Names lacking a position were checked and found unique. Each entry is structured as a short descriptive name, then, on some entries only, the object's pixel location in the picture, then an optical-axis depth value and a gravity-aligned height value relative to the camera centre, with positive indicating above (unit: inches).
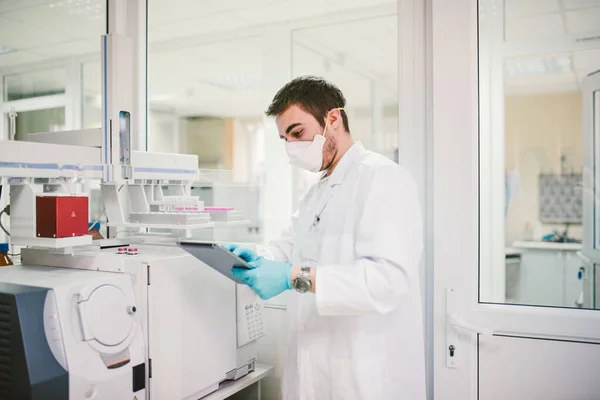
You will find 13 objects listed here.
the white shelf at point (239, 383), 59.2 -25.1
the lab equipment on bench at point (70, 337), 41.2 -13.0
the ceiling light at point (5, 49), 104.6 +35.0
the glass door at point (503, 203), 58.8 -0.4
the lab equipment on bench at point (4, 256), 60.8 -7.3
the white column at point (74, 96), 123.2 +28.1
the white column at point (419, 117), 64.4 +11.8
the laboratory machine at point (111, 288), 42.7 -9.1
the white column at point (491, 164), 62.8 +4.9
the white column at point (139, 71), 86.5 +24.9
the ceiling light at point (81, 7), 96.1 +43.2
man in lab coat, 45.9 -7.0
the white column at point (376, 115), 147.3 +28.7
